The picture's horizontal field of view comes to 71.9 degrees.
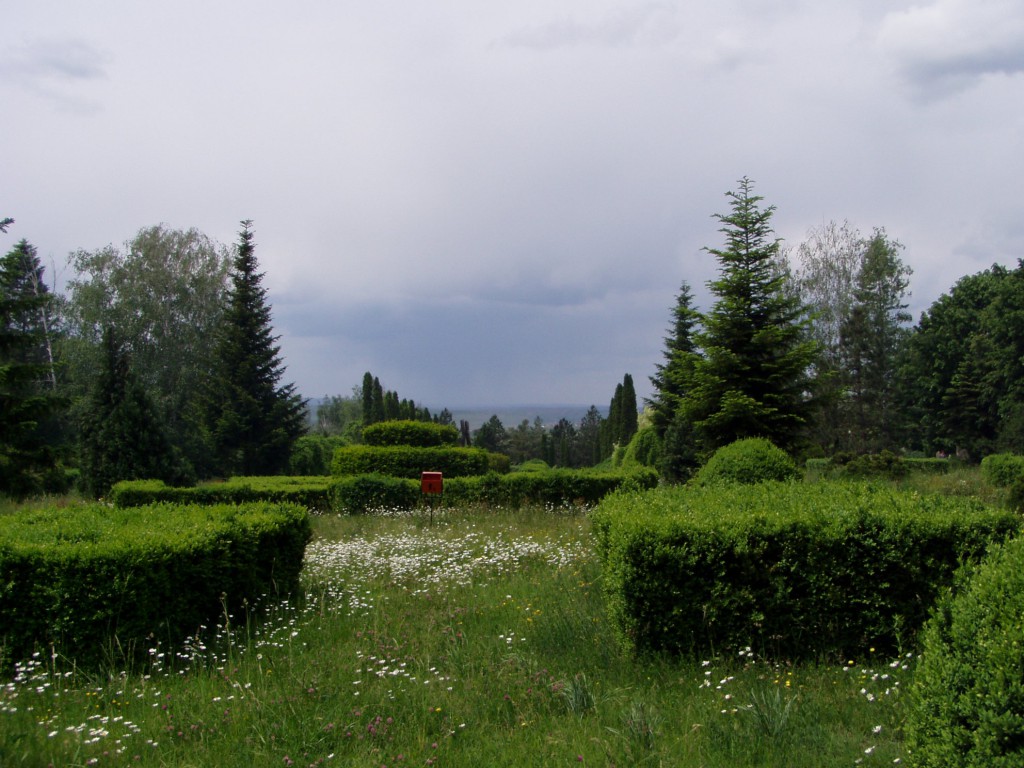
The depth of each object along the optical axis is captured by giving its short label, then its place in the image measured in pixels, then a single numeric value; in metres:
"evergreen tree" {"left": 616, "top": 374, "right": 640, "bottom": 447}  43.59
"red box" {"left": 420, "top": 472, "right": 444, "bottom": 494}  12.24
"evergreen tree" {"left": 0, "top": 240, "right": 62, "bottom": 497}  16.02
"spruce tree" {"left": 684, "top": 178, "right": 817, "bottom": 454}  15.87
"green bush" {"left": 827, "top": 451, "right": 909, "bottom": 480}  21.55
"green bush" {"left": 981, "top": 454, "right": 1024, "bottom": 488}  17.67
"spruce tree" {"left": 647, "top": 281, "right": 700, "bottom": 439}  28.61
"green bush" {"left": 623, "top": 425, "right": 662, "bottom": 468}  28.05
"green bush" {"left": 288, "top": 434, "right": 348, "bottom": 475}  33.59
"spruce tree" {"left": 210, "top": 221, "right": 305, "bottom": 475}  30.81
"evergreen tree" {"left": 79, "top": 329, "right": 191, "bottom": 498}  18.62
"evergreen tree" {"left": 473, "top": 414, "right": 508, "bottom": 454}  55.44
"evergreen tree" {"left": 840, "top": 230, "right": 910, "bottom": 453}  35.81
